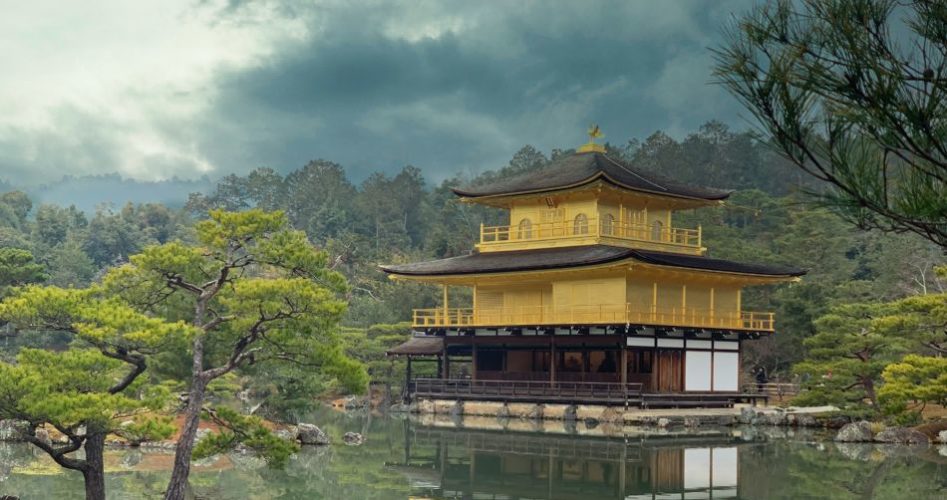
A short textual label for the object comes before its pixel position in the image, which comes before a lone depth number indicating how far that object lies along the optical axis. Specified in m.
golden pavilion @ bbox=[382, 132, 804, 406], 39.09
